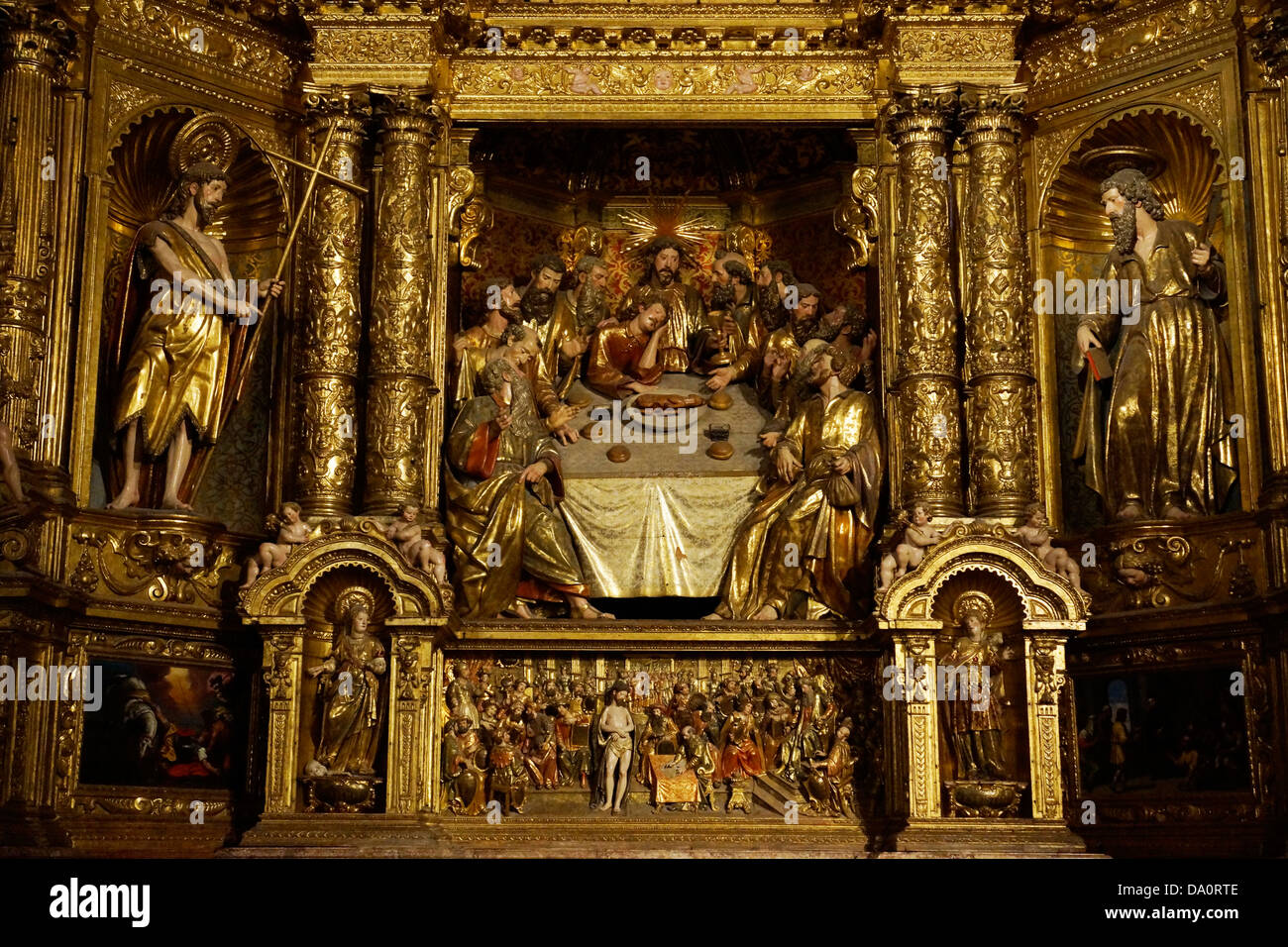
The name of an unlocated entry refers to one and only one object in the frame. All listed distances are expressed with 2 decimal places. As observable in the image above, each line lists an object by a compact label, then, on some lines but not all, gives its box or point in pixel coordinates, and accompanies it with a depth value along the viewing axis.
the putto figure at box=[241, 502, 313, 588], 14.88
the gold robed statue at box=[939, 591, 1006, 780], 14.55
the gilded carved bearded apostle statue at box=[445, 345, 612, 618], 15.77
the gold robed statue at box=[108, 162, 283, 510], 15.67
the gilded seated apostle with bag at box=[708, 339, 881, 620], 15.77
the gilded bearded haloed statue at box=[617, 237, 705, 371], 17.45
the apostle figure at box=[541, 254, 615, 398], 17.31
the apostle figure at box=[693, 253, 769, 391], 17.33
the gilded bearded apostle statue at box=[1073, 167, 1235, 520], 15.57
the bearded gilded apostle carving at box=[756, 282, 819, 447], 16.81
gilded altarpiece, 14.66
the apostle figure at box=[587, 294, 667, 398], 17.25
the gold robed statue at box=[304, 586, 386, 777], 14.60
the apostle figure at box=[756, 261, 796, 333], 17.41
